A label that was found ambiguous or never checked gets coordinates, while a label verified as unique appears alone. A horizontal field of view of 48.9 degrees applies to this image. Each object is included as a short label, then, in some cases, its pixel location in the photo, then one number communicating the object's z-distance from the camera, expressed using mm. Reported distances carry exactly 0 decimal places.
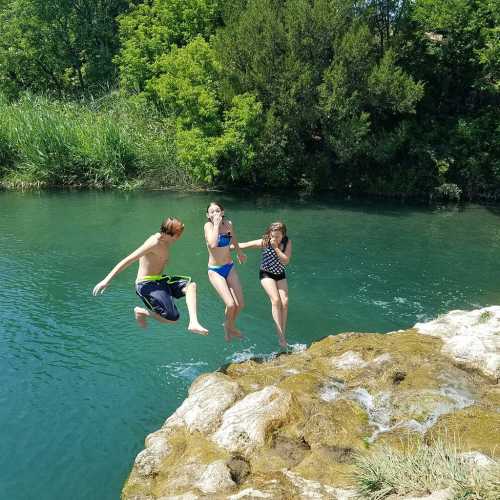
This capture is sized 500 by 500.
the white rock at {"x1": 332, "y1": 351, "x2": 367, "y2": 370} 8525
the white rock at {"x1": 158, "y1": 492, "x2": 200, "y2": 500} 5688
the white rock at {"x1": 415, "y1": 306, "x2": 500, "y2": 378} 8156
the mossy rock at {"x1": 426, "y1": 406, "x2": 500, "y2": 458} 5957
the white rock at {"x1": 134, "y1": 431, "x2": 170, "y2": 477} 6582
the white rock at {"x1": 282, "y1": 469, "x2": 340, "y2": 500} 5531
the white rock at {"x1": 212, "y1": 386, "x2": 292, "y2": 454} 6598
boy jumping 8367
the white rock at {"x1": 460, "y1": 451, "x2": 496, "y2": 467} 5156
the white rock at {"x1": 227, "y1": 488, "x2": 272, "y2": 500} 5512
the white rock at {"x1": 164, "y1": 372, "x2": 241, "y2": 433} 7082
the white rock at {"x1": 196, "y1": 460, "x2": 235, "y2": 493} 5840
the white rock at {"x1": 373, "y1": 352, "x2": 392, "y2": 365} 8320
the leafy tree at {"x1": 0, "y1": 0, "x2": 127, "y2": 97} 40969
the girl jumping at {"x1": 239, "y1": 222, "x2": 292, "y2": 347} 9719
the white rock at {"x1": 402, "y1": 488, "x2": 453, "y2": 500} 4660
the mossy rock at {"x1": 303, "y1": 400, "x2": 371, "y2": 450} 6461
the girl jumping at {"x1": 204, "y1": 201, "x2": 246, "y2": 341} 9203
